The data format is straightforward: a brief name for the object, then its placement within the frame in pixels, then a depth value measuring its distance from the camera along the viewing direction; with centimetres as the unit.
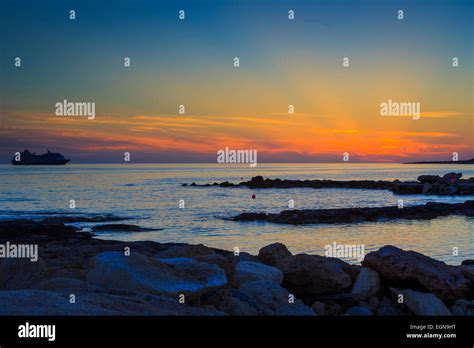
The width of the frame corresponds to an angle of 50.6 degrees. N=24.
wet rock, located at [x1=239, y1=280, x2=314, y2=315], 835
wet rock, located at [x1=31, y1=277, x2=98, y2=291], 756
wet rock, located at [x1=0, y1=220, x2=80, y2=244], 2198
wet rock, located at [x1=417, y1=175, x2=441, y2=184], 7131
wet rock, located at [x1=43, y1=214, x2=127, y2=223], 3039
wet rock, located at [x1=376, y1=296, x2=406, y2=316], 1020
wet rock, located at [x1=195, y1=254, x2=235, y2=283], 967
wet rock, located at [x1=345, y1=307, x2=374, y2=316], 963
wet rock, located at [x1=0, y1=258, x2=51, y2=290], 903
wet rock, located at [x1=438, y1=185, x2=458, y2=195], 5712
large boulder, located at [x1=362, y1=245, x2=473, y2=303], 1056
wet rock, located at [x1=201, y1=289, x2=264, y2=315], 800
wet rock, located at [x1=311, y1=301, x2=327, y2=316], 950
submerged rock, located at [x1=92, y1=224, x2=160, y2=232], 2646
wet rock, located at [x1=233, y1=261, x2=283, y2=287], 970
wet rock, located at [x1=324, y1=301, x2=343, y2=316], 966
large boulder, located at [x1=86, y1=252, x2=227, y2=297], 779
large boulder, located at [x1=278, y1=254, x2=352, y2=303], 1059
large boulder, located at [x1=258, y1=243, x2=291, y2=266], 1293
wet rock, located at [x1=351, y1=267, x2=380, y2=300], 1056
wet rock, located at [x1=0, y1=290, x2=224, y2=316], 591
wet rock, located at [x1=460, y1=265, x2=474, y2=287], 1157
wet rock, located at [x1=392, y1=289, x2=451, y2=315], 962
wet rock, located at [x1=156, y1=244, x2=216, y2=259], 1134
